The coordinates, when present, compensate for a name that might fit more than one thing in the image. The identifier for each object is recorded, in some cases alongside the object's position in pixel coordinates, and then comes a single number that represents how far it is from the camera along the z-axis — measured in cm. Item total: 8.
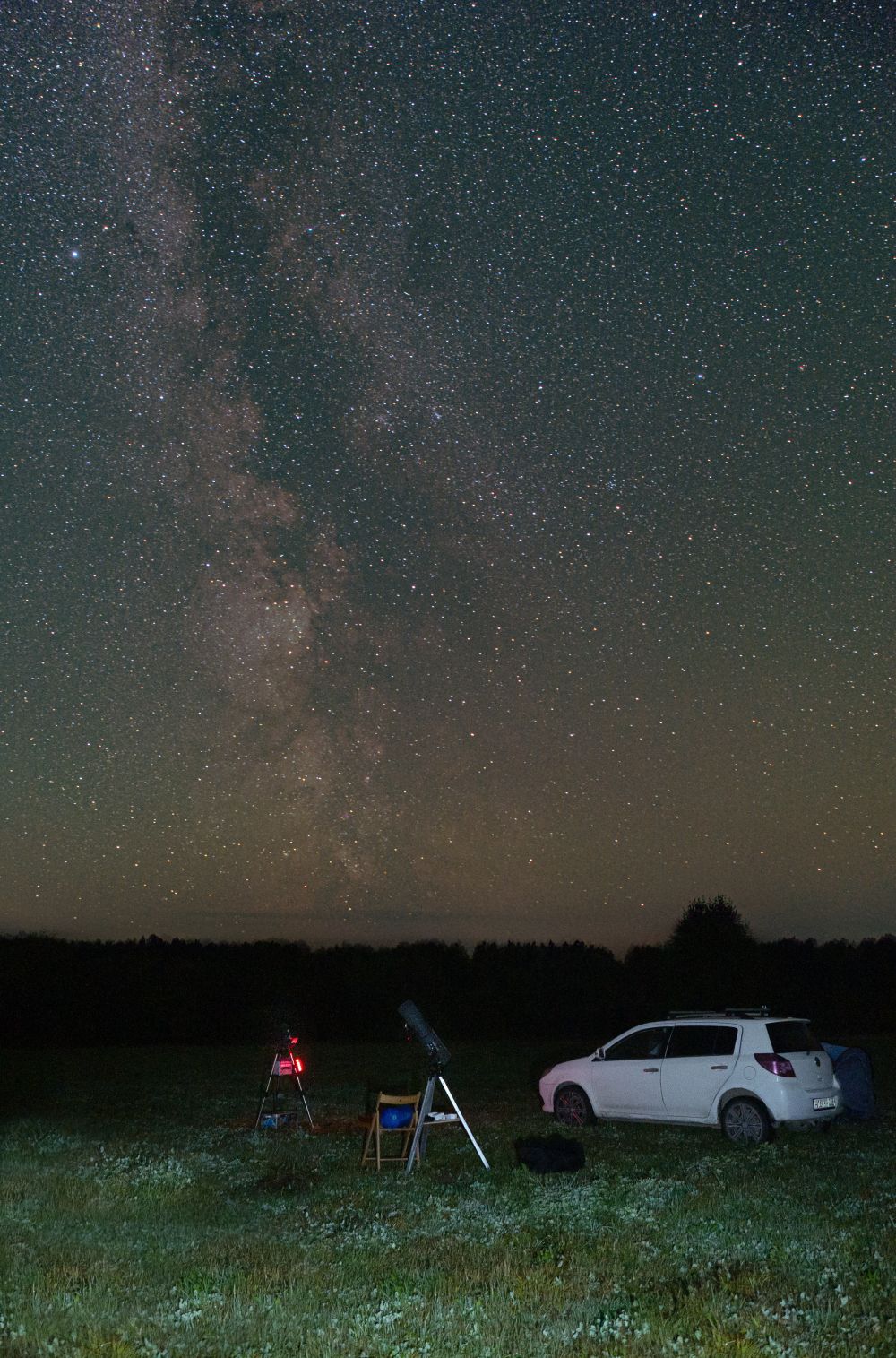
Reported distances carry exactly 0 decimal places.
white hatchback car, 1666
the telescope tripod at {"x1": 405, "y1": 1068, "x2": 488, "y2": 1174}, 1413
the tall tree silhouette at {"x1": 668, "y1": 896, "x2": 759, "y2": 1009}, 7538
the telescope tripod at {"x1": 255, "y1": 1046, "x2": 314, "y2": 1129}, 1817
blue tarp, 1953
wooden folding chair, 1454
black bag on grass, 1392
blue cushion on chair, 1483
